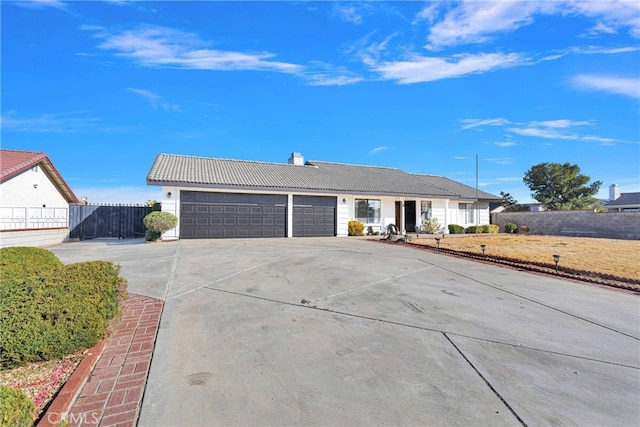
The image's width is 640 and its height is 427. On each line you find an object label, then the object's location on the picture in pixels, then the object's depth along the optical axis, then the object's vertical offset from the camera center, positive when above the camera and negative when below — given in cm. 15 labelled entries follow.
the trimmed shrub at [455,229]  2247 -82
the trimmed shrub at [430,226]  2075 -53
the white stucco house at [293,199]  1501 +135
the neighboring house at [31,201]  1140 +96
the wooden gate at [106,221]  1577 -4
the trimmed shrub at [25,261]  389 -61
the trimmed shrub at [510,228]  2416 -81
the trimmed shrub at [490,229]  2343 -86
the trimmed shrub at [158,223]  1331 -15
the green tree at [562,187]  3158 +363
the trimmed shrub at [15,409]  158 -111
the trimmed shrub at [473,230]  2312 -93
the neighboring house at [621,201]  3581 +232
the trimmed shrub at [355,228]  1864 -59
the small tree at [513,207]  3132 +134
